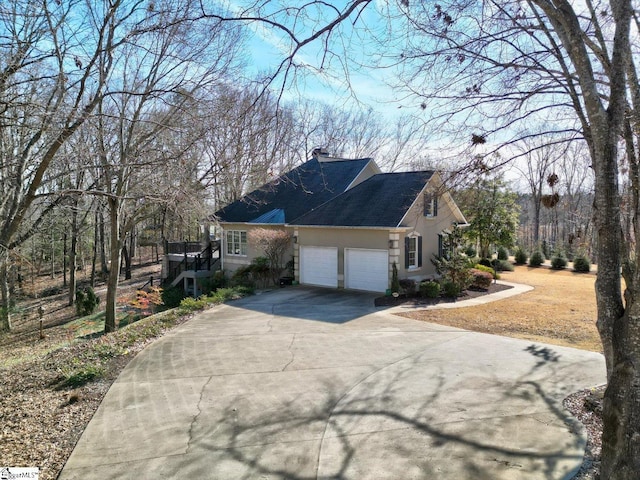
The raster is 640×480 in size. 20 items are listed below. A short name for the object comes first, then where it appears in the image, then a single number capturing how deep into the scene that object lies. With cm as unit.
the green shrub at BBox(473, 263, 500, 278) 2111
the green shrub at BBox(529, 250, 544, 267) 2770
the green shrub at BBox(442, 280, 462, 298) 1689
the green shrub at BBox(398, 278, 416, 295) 1673
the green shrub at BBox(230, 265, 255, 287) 2063
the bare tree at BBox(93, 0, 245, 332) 1162
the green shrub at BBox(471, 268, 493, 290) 1898
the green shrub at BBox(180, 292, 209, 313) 1361
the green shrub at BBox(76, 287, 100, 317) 2103
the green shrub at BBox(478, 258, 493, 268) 2482
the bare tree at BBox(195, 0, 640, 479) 374
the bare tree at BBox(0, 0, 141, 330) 707
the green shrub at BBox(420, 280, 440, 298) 1648
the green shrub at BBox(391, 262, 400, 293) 1630
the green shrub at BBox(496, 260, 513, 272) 2600
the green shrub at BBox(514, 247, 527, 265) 2892
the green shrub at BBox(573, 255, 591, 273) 2506
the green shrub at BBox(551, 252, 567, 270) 2642
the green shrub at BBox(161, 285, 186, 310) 2192
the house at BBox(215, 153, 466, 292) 1733
